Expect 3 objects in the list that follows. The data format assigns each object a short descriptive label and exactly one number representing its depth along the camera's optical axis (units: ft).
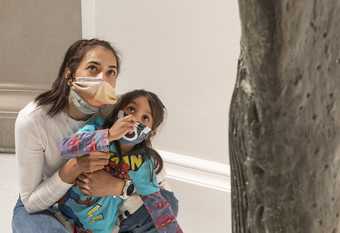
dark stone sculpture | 4.48
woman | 9.42
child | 9.32
